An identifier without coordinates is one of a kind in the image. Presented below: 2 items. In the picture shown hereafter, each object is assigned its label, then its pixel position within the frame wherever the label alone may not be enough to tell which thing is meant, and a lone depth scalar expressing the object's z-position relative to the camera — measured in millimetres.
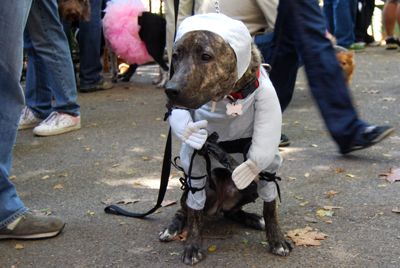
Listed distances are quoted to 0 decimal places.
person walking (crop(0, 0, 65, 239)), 2947
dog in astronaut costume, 2463
